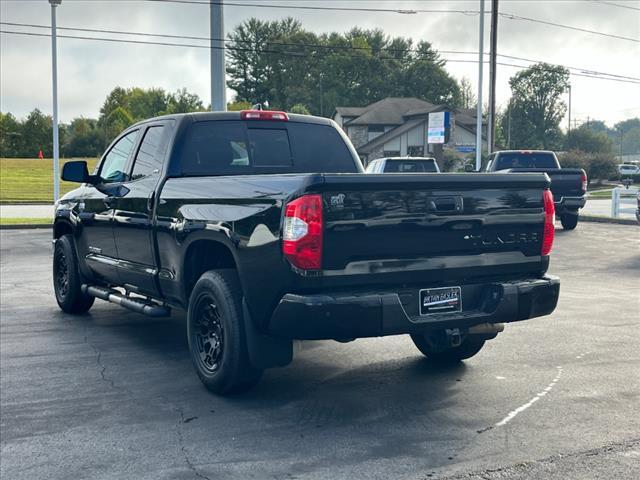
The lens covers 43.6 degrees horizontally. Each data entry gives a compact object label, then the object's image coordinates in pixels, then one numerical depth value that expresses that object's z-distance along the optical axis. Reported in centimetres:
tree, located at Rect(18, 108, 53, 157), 8744
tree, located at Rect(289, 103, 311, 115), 8774
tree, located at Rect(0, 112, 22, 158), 8675
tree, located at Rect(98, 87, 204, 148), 8925
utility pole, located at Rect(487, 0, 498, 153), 3428
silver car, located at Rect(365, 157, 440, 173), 2231
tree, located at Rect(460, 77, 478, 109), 12369
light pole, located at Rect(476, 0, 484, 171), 3306
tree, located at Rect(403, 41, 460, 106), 10562
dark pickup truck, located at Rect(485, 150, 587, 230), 2045
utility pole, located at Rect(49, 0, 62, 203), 2625
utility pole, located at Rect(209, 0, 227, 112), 1745
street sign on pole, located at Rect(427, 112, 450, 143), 4117
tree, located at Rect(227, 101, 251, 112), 9525
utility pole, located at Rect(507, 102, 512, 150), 10731
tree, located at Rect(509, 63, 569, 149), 12069
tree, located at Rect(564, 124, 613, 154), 11338
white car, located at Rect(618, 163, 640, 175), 6788
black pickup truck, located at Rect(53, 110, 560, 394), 482
